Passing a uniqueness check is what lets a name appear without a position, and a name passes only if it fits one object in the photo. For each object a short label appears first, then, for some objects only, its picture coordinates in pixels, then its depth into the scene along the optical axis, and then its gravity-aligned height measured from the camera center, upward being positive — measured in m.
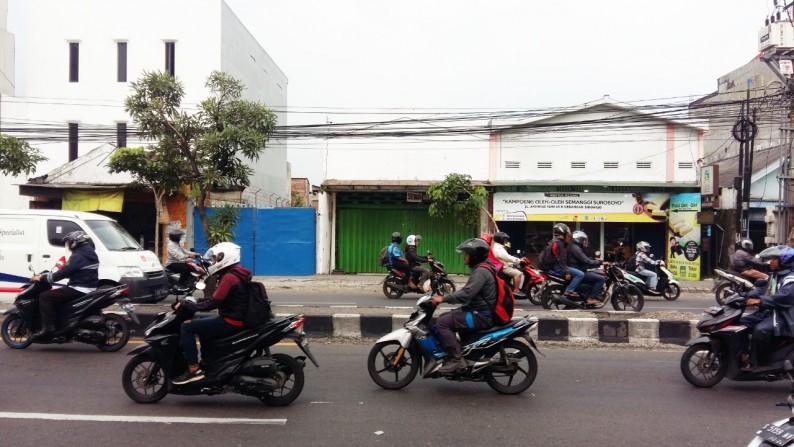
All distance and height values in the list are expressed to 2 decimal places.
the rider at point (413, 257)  12.65 -0.68
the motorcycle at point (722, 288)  12.00 -1.28
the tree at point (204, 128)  14.23 +2.44
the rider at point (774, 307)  5.39 -0.74
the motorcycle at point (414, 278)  11.99 -1.23
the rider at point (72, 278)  6.98 -0.66
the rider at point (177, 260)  11.34 -0.70
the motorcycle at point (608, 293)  10.23 -1.21
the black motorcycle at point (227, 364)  5.05 -1.24
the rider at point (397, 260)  12.66 -0.75
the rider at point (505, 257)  9.73 -0.55
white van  9.88 -0.46
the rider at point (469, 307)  5.41 -0.78
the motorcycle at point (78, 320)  7.07 -1.21
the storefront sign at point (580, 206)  18.12 +0.65
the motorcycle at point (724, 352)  5.56 -1.23
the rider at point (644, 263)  12.58 -0.79
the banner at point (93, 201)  17.78 +0.71
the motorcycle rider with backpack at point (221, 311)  5.00 -0.75
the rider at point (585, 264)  10.06 -0.65
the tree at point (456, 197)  17.06 +0.88
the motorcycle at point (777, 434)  2.67 -0.97
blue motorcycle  5.47 -1.24
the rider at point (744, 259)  10.37 -0.57
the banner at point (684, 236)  17.77 -0.26
